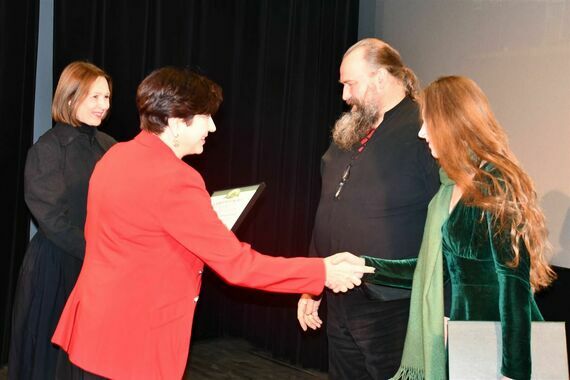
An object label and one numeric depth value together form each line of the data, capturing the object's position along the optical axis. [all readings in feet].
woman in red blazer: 6.34
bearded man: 8.43
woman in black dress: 9.95
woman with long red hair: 5.98
